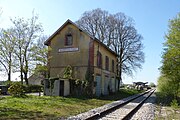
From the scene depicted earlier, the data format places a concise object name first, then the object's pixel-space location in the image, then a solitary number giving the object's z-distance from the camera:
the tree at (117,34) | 25.80
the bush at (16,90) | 12.75
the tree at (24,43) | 14.71
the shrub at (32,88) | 21.23
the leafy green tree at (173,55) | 12.00
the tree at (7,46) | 13.59
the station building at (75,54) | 15.64
